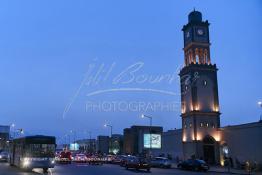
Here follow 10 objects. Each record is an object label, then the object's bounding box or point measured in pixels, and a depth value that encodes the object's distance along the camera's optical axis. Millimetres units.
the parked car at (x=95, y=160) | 72375
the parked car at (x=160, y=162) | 58781
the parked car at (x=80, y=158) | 80438
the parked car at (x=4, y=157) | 71544
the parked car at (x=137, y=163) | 48531
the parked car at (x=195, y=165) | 48812
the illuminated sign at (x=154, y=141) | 82500
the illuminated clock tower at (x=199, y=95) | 69750
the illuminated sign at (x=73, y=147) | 175762
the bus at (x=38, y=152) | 37844
